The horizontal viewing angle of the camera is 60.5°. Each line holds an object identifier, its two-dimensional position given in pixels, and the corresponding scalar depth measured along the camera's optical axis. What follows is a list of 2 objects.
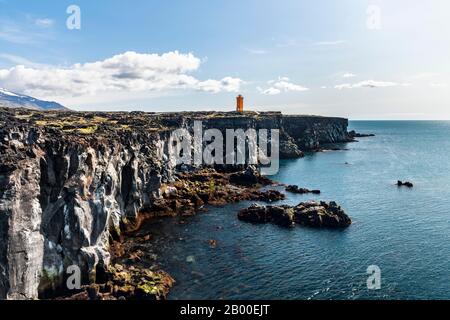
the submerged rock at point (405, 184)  117.94
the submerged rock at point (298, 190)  110.99
